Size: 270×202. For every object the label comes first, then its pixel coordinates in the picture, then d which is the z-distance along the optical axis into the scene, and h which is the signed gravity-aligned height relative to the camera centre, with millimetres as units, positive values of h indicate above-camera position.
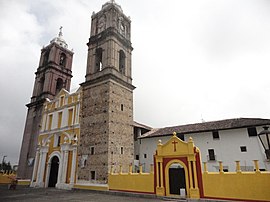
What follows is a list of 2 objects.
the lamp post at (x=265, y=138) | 6041 +834
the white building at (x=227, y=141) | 17531 +2254
